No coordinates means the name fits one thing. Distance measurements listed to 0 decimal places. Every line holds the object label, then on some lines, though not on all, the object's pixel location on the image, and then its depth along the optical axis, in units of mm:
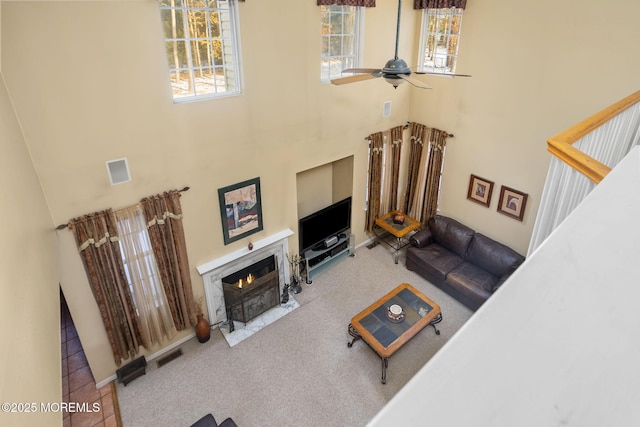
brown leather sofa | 6629
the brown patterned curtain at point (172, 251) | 5008
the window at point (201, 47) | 4594
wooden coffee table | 5582
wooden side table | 7848
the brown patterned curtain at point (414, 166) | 7656
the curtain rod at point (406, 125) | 7669
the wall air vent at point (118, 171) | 4500
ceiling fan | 3969
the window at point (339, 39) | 5992
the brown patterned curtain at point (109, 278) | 4578
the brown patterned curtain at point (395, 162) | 7543
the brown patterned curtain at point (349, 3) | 5488
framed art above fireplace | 5652
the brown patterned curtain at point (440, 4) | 6227
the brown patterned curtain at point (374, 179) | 7227
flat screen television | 6879
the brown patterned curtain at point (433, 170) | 7367
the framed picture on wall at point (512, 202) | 6551
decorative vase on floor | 5980
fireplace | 5883
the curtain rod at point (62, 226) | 4368
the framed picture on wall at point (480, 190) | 6993
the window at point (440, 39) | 6648
